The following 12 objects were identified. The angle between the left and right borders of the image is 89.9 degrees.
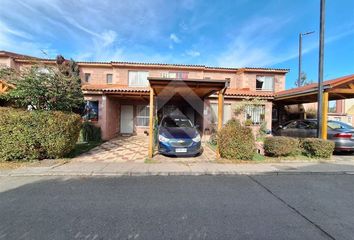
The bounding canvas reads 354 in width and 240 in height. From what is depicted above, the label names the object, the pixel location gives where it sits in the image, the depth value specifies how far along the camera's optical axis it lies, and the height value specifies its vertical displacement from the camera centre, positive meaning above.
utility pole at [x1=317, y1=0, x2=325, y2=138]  7.91 +2.17
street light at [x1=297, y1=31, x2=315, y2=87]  20.02 +7.86
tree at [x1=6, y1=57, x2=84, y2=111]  6.25 +0.94
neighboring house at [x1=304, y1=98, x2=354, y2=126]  16.29 +1.47
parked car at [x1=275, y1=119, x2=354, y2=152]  7.88 -0.53
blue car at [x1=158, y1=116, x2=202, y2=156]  6.86 -0.93
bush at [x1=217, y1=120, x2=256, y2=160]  6.75 -0.91
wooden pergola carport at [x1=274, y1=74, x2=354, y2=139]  8.05 +1.54
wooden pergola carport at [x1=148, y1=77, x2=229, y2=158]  6.64 +1.33
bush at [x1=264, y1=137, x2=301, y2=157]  7.21 -1.07
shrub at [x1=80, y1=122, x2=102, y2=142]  10.45 -1.03
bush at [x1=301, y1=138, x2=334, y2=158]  7.09 -1.08
